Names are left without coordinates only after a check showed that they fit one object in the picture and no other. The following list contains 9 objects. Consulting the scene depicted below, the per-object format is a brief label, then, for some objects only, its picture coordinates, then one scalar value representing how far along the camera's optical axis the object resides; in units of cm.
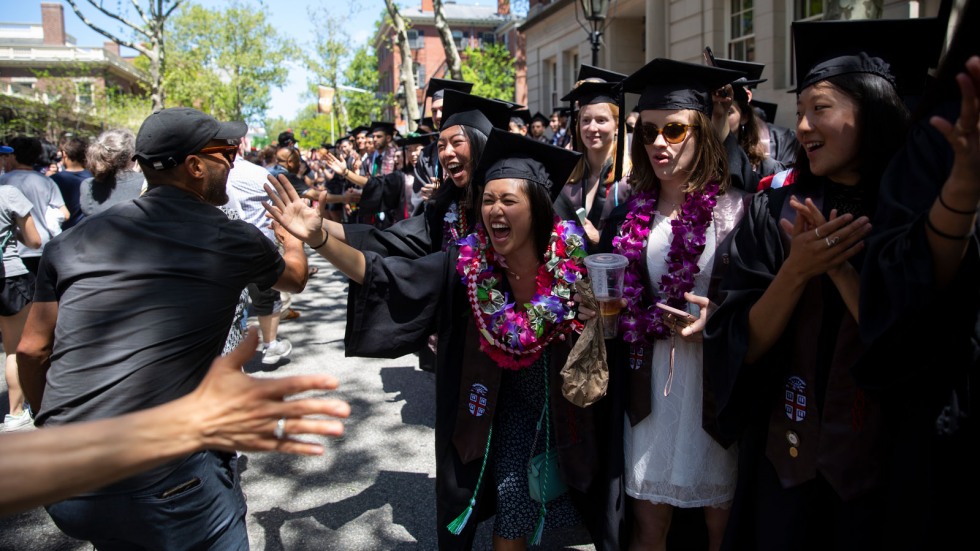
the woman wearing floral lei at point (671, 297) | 271
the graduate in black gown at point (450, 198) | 347
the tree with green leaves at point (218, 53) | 4244
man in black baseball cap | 223
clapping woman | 205
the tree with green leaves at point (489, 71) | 2269
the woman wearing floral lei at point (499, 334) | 292
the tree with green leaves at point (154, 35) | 1686
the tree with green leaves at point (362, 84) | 4641
